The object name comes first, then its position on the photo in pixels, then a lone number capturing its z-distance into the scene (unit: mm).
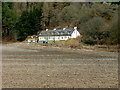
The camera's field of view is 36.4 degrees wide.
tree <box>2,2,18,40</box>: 79062
